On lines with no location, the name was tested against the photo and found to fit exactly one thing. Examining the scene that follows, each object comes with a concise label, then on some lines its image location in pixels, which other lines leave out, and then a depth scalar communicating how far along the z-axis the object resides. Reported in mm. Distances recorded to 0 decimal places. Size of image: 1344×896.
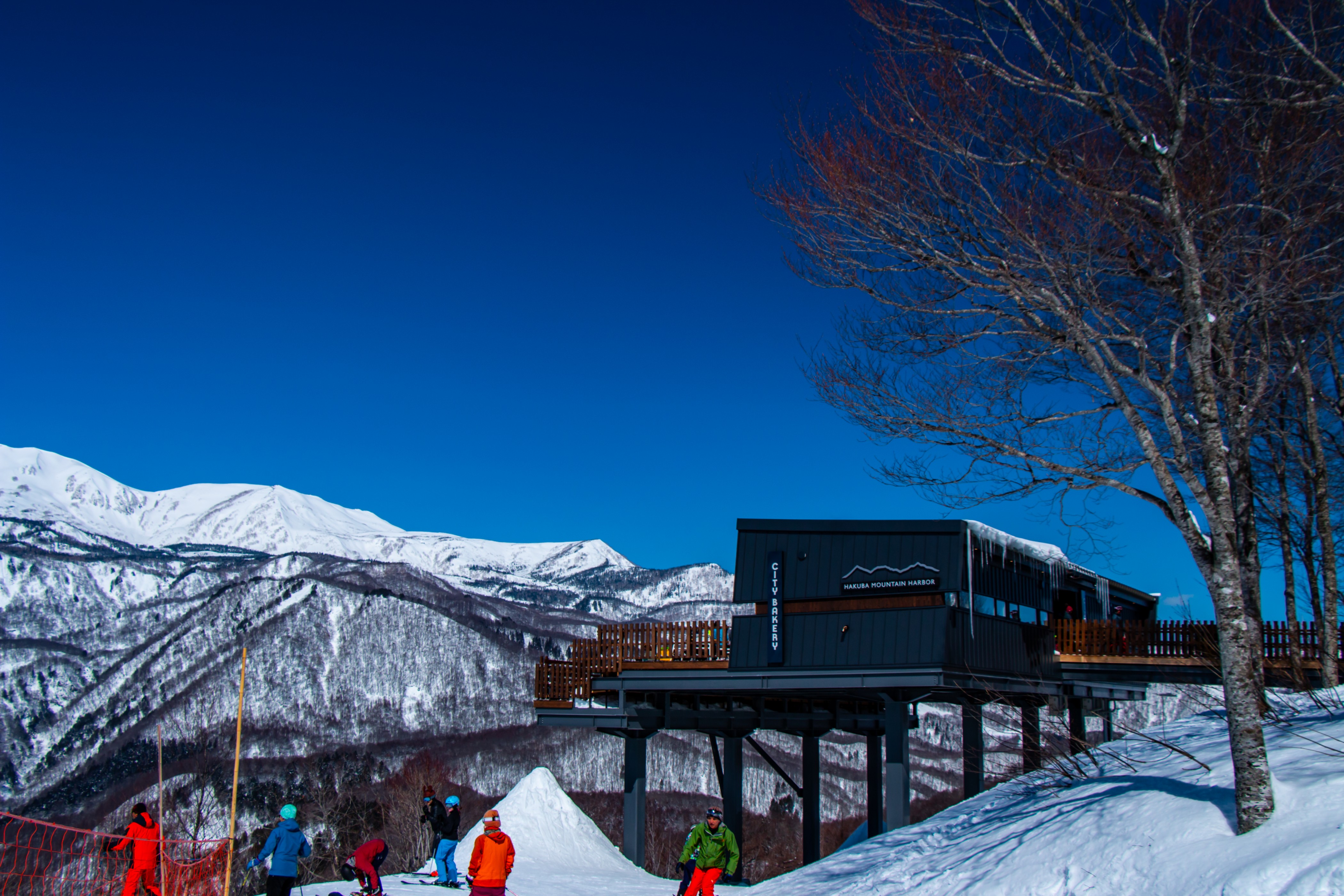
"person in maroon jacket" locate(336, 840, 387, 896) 14492
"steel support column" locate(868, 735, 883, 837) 30219
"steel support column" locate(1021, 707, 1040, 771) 18062
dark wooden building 22562
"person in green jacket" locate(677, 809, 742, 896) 12758
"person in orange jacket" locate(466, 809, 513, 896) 11891
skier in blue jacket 12758
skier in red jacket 14297
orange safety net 14609
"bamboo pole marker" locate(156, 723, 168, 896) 13297
